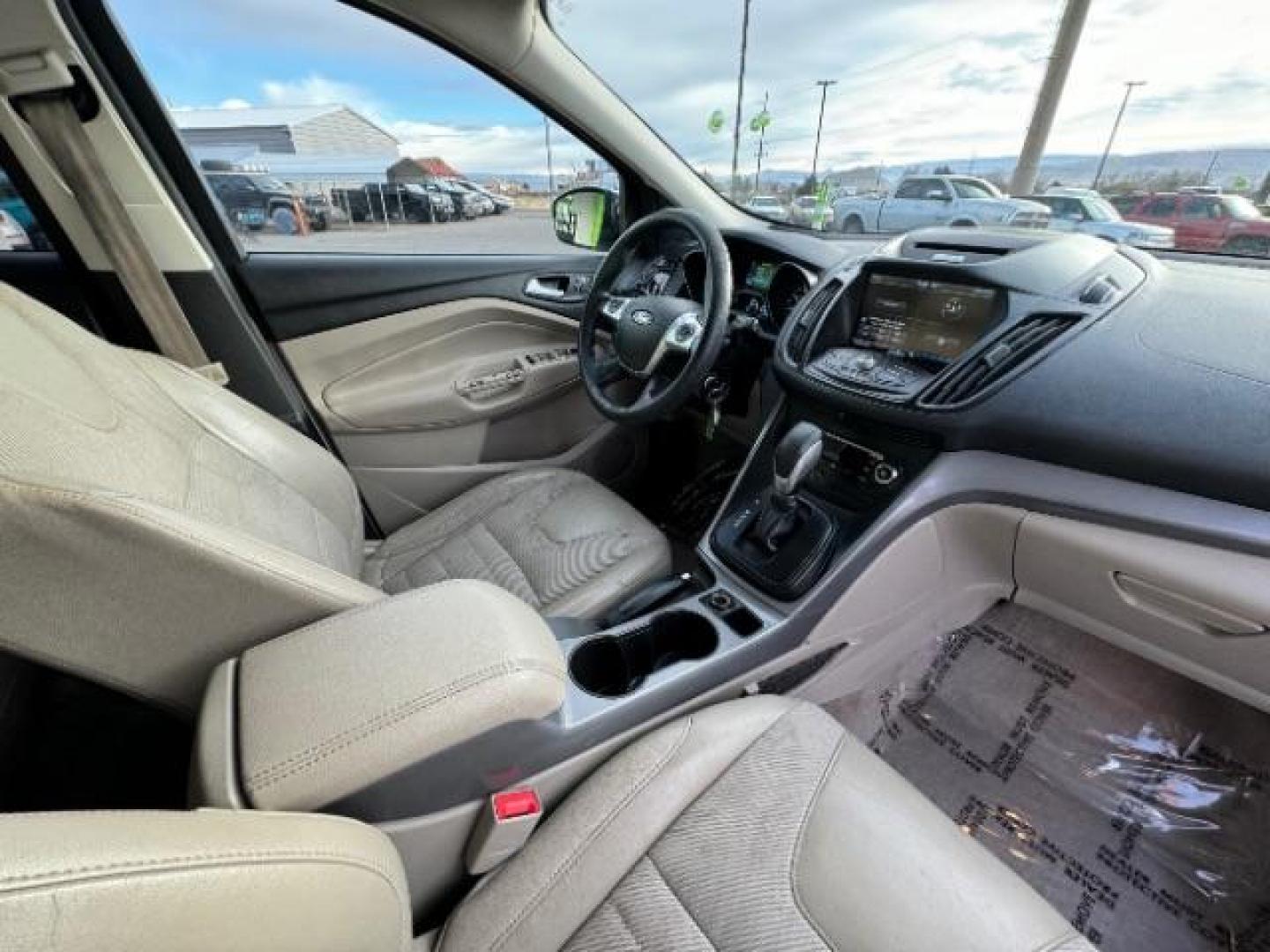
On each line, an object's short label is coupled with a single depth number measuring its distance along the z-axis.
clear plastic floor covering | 1.01
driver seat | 0.54
